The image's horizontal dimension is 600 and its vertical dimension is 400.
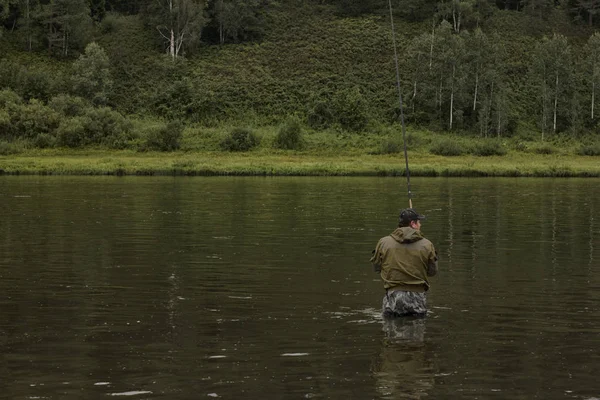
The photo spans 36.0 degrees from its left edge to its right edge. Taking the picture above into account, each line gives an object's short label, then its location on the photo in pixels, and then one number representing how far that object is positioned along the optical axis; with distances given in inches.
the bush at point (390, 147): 3376.0
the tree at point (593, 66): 3944.4
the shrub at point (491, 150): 3405.5
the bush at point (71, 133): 3341.5
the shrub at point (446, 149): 3378.4
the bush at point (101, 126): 3393.2
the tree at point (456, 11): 4566.9
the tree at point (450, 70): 3843.5
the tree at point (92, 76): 3865.7
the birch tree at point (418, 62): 4037.9
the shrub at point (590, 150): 3459.6
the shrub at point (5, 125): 3368.6
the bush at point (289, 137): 3380.9
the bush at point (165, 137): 3331.7
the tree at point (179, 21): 4387.3
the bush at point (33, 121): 3412.9
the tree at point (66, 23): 4362.7
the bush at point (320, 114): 3855.8
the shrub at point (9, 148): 3243.1
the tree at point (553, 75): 3887.8
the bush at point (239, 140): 3363.7
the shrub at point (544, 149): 3452.3
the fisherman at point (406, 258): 638.5
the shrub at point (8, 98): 3607.3
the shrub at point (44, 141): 3366.1
